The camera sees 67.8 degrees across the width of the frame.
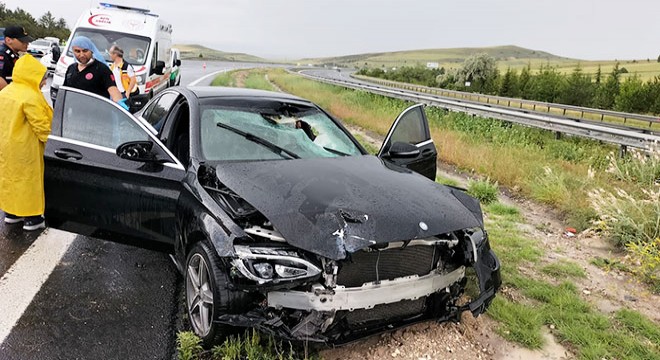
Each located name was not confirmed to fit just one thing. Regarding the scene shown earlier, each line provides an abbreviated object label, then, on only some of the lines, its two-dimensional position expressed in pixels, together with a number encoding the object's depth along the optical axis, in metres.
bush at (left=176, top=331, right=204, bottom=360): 2.91
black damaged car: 2.68
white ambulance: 12.32
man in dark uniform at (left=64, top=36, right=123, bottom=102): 5.82
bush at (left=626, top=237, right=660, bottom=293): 4.37
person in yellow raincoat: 4.56
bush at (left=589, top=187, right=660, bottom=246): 5.12
